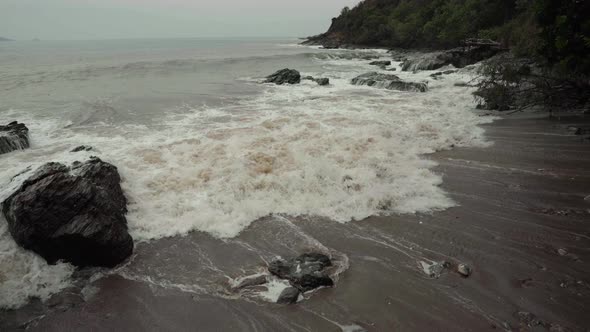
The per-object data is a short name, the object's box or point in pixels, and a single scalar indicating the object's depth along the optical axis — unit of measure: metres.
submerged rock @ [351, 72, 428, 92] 23.95
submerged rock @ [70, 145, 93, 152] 11.68
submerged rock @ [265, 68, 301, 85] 29.61
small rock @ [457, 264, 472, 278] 5.73
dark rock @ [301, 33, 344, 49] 90.38
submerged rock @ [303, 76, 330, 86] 28.23
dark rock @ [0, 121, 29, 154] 12.12
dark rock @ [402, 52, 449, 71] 35.06
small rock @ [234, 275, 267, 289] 5.83
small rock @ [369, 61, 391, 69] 41.53
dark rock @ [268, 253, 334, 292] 5.64
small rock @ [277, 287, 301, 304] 5.37
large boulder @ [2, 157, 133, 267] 6.30
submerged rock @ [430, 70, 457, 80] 29.47
